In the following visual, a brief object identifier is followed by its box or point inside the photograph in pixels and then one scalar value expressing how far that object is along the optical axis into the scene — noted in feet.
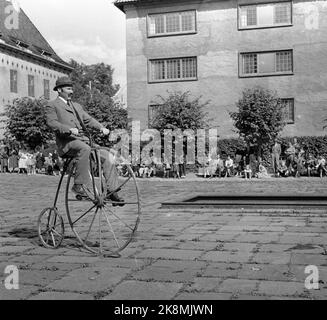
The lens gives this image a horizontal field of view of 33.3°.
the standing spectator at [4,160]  113.19
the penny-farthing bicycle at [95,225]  22.11
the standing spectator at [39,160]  108.47
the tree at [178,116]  96.59
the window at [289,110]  116.26
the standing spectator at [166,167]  94.12
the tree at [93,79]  238.27
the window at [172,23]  120.98
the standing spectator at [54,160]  99.48
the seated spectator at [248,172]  88.95
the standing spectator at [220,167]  93.73
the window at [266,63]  115.96
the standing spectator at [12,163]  112.98
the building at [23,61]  142.10
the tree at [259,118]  98.32
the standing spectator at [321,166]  87.52
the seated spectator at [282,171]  91.15
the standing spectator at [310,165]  91.54
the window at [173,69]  121.80
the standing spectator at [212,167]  93.91
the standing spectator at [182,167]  94.22
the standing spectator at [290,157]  91.86
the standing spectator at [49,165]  103.59
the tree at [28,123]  114.62
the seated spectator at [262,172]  91.20
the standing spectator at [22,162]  107.34
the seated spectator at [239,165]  97.81
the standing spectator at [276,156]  94.35
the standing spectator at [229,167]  94.22
